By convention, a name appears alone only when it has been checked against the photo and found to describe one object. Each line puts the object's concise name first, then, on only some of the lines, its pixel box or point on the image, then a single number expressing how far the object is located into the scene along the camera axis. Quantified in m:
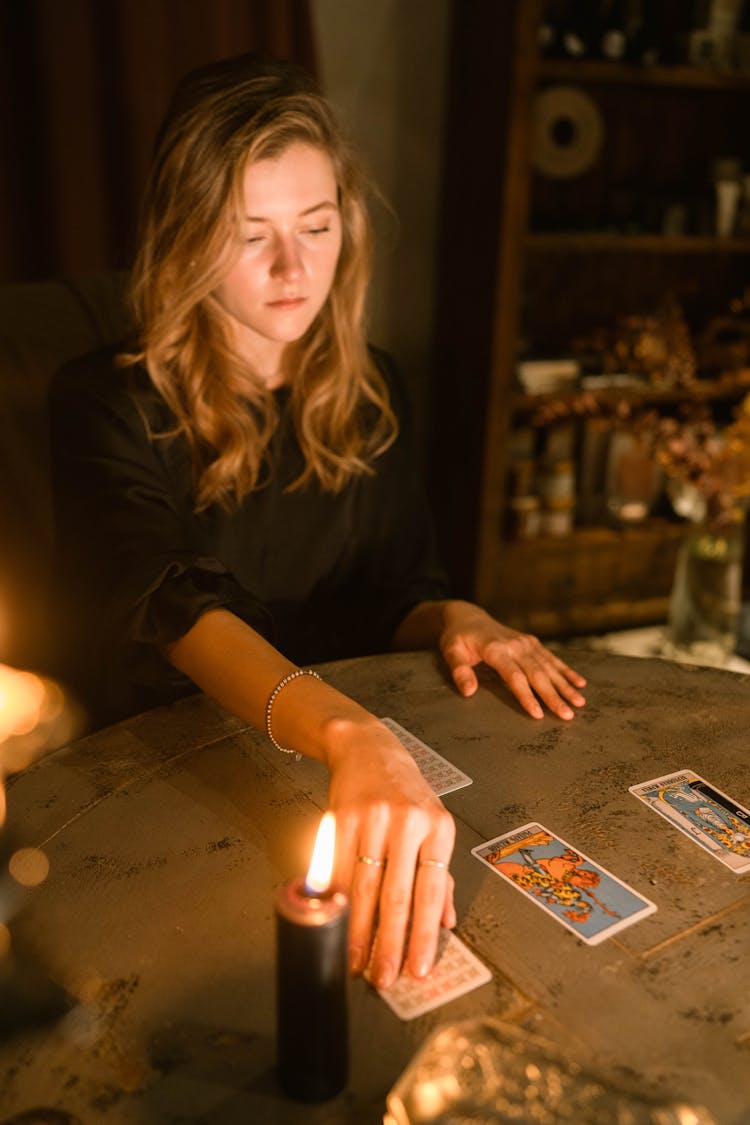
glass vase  2.39
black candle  0.59
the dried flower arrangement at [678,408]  2.33
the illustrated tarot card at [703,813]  0.92
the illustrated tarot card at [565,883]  0.82
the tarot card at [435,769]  1.00
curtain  2.25
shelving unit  2.61
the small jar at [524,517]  2.98
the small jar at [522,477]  2.97
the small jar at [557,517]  3.00
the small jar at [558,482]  2.96
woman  1.02
